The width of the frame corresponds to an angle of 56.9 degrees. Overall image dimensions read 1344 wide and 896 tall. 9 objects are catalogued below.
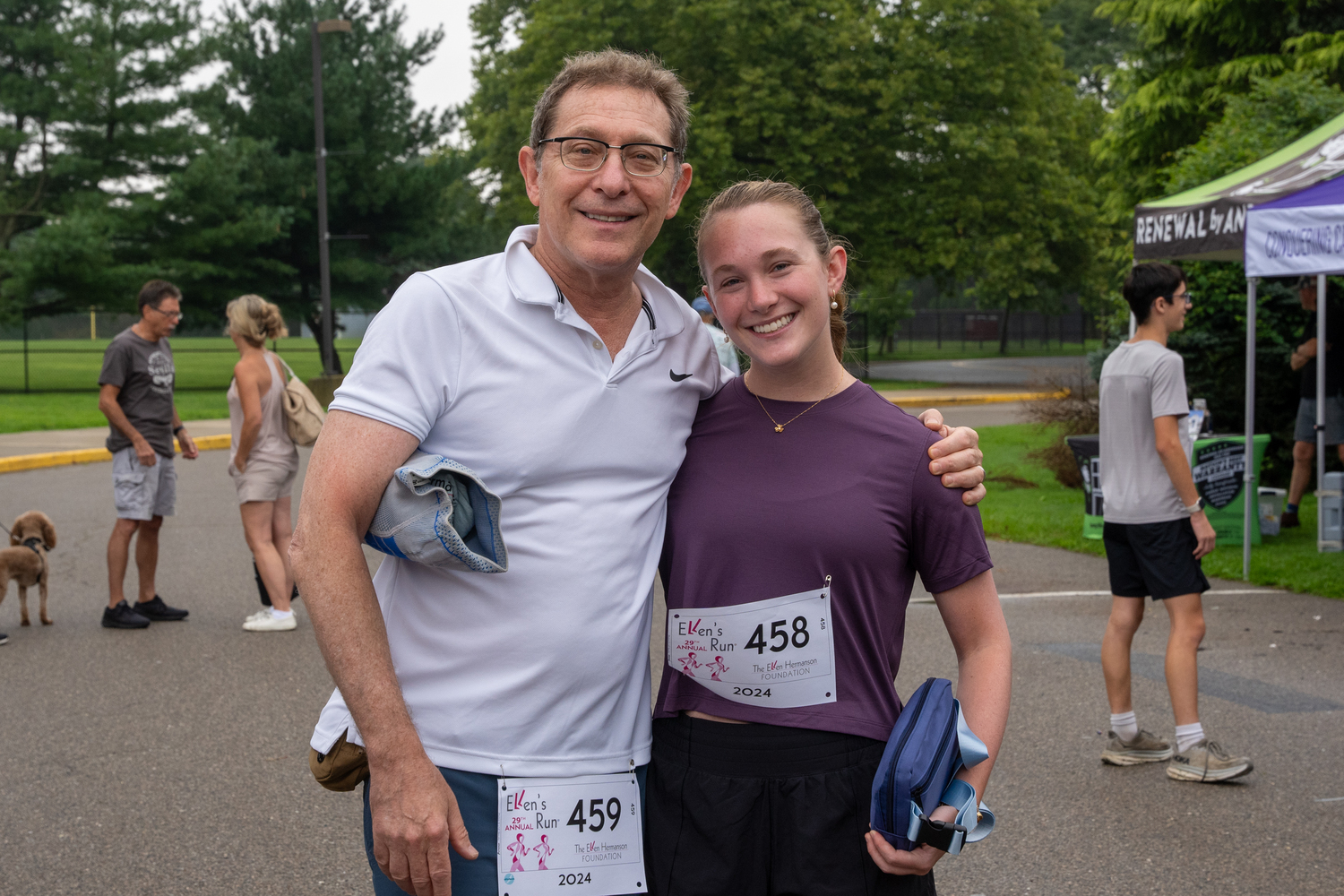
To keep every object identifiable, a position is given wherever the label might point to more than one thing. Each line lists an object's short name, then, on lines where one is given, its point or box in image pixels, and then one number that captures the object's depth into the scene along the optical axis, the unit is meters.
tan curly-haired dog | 7.46
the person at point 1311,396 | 10.16
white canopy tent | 7.41
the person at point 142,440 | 7.66
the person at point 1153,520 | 4.97
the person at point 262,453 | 7.35
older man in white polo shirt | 1.85
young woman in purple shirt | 2.02
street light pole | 22.01
